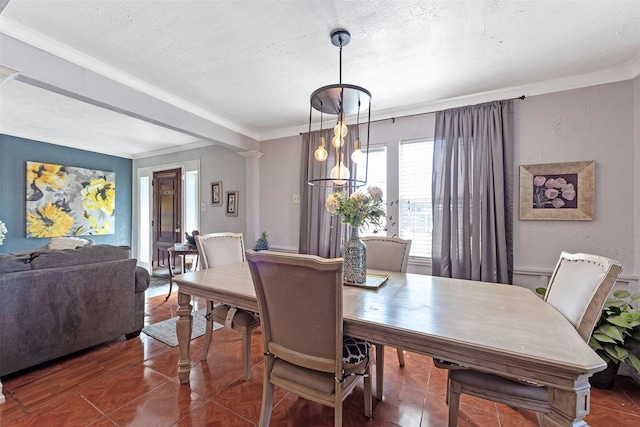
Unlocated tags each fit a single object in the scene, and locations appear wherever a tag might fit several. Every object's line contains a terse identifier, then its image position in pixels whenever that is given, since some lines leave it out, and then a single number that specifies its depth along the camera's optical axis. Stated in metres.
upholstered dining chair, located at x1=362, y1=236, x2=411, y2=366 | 2.16
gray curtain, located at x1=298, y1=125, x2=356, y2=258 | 3.31
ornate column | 4.01
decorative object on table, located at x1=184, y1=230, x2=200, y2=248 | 3.79
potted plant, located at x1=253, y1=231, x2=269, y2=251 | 3.71
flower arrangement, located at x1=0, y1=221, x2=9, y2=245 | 3.74
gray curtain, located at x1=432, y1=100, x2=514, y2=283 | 2.54
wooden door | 4.96
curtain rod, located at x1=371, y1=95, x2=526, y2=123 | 2.52
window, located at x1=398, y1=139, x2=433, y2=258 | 2.97
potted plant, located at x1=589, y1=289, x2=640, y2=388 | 1.77
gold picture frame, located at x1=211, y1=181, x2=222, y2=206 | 4.47
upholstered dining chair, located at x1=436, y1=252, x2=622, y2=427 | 1.07
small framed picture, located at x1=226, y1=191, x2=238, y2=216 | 4.29
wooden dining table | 0.85
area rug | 2.54
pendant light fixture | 1.63
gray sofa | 1.85
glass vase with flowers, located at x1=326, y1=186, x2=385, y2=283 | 1.71
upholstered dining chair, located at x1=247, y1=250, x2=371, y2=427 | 1.12
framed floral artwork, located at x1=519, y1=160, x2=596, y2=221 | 2.30
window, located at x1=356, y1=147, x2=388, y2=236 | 3.21
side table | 3.68
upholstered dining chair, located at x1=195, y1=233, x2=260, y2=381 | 1.88
